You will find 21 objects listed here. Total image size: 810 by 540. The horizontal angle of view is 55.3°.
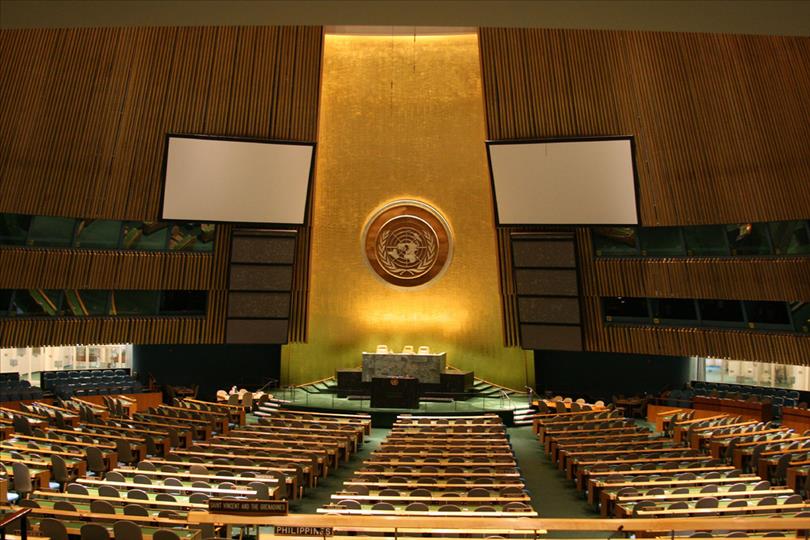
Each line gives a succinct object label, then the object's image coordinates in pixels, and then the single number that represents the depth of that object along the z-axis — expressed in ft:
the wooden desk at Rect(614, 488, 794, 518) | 33.50
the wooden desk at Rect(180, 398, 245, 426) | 61.26
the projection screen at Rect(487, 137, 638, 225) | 60.64
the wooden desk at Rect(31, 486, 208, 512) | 28.86
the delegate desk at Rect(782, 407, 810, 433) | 63.16
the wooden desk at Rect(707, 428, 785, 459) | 49.32
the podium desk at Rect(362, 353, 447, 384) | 74.02
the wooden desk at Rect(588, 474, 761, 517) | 36.40
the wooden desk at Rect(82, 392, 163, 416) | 69.87
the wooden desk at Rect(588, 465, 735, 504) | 39.68
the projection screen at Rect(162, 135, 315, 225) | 62.80
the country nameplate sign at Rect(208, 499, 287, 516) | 16.94
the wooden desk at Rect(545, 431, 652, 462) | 50.47
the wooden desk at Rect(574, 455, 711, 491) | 42.97
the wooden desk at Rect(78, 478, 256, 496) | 31.81
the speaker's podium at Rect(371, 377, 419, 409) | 67.21
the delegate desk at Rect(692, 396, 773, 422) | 66.85
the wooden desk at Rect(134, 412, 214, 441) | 52.95
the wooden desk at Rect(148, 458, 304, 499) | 39.06
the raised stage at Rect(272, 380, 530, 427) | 66.59
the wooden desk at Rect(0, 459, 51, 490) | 35.86
